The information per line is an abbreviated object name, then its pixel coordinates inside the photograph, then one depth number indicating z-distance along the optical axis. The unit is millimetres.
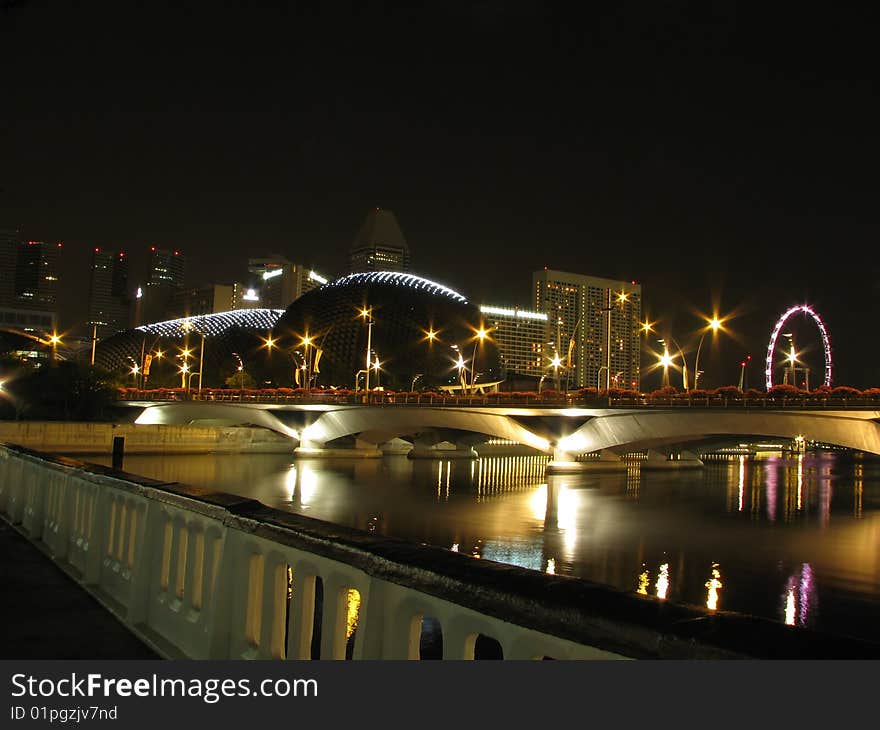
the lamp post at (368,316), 113894
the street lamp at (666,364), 61919
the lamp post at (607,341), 53691
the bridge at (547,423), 48031
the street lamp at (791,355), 58062
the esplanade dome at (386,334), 114188
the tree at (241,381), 105688
